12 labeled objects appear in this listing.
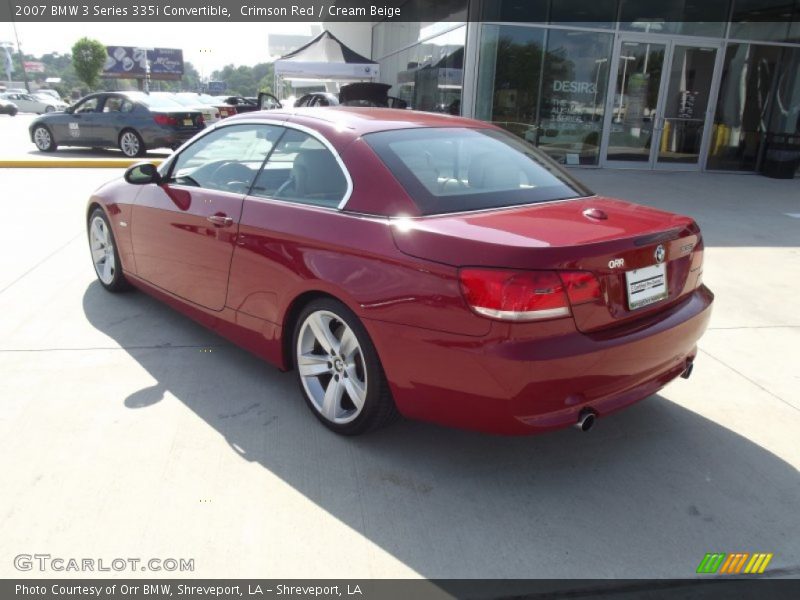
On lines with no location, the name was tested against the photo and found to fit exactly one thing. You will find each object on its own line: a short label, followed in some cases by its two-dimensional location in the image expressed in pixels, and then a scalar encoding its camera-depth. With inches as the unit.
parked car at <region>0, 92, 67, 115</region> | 1742.1
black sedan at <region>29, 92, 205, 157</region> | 565.9
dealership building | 545.0
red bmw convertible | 96.6
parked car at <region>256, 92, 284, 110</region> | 685.8
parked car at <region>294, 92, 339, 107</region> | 647.5
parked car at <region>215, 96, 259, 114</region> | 917.6
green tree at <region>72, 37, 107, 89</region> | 2763.3
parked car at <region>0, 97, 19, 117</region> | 1552.7
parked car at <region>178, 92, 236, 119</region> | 755.1
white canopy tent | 792.9
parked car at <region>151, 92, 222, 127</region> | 650.2
